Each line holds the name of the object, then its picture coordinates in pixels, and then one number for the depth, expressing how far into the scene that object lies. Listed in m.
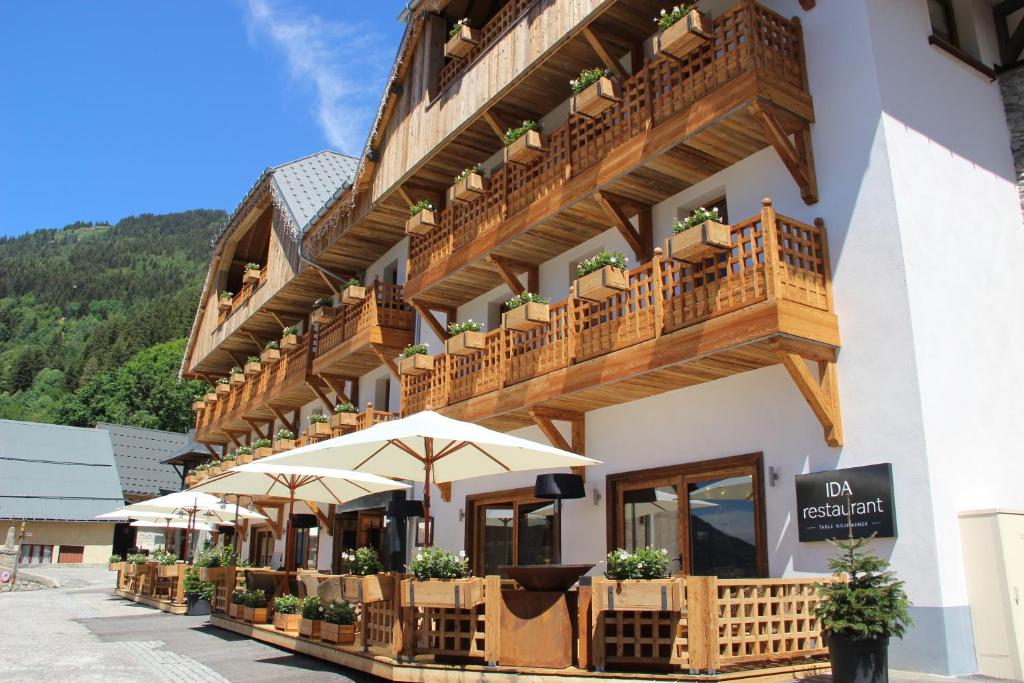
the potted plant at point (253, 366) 28.51
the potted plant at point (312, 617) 13.18
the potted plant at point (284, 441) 25.09
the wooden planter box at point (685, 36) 11.24
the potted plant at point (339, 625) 12.23
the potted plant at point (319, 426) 22.06
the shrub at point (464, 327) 15.59
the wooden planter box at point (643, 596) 8.55
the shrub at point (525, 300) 13.87
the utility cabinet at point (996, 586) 9.14
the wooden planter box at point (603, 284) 11.80
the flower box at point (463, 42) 16.70
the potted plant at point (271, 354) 26.61
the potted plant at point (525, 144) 14.48
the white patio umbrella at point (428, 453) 10.45
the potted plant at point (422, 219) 17.66
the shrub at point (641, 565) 8.81
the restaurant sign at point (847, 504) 9.69
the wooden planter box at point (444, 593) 9.66
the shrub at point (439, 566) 10.04
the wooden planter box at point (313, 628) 13.17
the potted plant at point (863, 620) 7.80
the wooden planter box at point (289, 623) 14.68
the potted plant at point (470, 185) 16.09
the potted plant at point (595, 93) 12.82
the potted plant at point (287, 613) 14.70
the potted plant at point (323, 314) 23.05
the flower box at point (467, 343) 15.25
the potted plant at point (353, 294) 21.05
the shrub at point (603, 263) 12.14
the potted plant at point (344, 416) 20.97
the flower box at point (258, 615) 16.25
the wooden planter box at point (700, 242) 10.29
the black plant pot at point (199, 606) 21.48
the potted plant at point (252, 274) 28.94
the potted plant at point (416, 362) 16.72
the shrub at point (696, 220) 10.74
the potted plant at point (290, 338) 25.25
